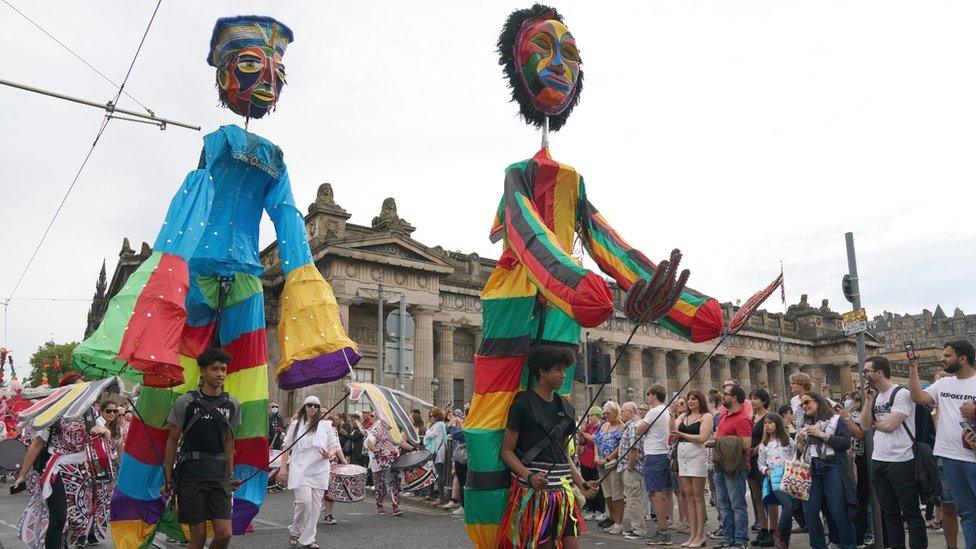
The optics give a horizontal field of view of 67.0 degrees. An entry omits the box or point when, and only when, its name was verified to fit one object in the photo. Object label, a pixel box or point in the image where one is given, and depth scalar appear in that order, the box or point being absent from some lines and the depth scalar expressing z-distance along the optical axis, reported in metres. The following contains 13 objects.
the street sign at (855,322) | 9.05
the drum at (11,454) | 8.14
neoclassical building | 33.69
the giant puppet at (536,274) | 3.54
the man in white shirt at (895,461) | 6.97
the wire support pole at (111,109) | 7.93
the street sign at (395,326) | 13.16
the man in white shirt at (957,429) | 6.25
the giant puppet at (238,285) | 4.40
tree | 72.75
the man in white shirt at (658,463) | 9.26
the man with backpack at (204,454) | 4.45
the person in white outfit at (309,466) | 8.93
